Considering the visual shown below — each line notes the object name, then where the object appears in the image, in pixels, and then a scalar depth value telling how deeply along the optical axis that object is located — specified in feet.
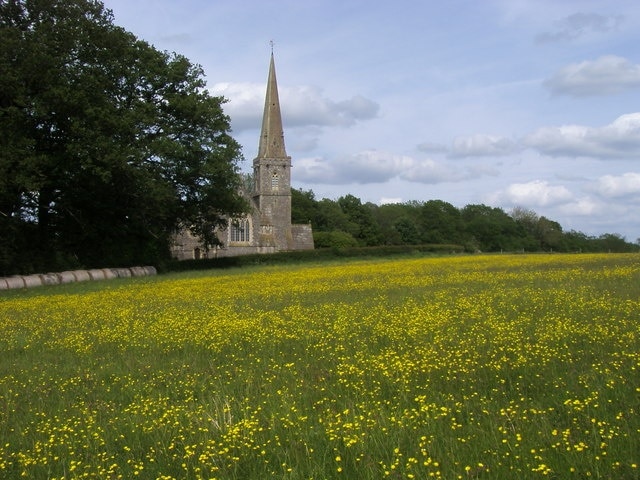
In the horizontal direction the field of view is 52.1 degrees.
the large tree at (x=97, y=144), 93.15
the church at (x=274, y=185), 305.94
